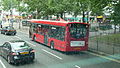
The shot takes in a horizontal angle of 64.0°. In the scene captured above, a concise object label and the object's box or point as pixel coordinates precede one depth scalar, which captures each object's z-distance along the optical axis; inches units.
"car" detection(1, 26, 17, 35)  652.6
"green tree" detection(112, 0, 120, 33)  296.9
